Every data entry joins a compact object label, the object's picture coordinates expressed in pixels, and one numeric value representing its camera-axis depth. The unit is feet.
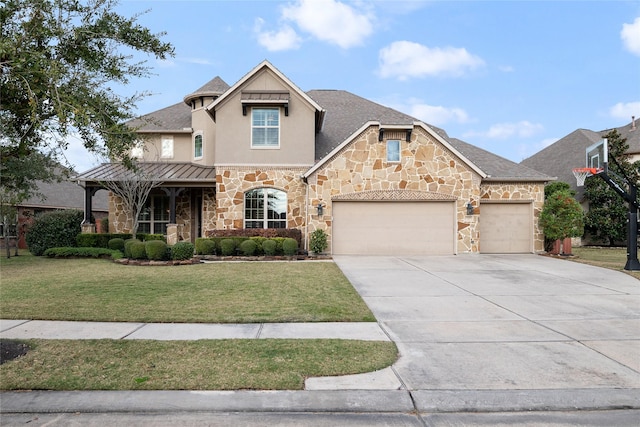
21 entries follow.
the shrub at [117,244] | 57.88
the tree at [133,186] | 58.80
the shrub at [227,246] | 53.78
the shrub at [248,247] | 53.26
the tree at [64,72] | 17.08
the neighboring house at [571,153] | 85.46
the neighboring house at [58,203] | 84.07
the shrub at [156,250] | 48.57
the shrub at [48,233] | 61.05
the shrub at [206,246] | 54.54
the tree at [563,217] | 57.31
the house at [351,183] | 57.77
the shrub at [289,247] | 53.31
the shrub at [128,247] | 51.37
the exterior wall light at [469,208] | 58.29
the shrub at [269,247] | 53.31
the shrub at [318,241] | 55.77
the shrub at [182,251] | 48.97
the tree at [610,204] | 77.56
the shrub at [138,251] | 49.92
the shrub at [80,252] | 55.57
